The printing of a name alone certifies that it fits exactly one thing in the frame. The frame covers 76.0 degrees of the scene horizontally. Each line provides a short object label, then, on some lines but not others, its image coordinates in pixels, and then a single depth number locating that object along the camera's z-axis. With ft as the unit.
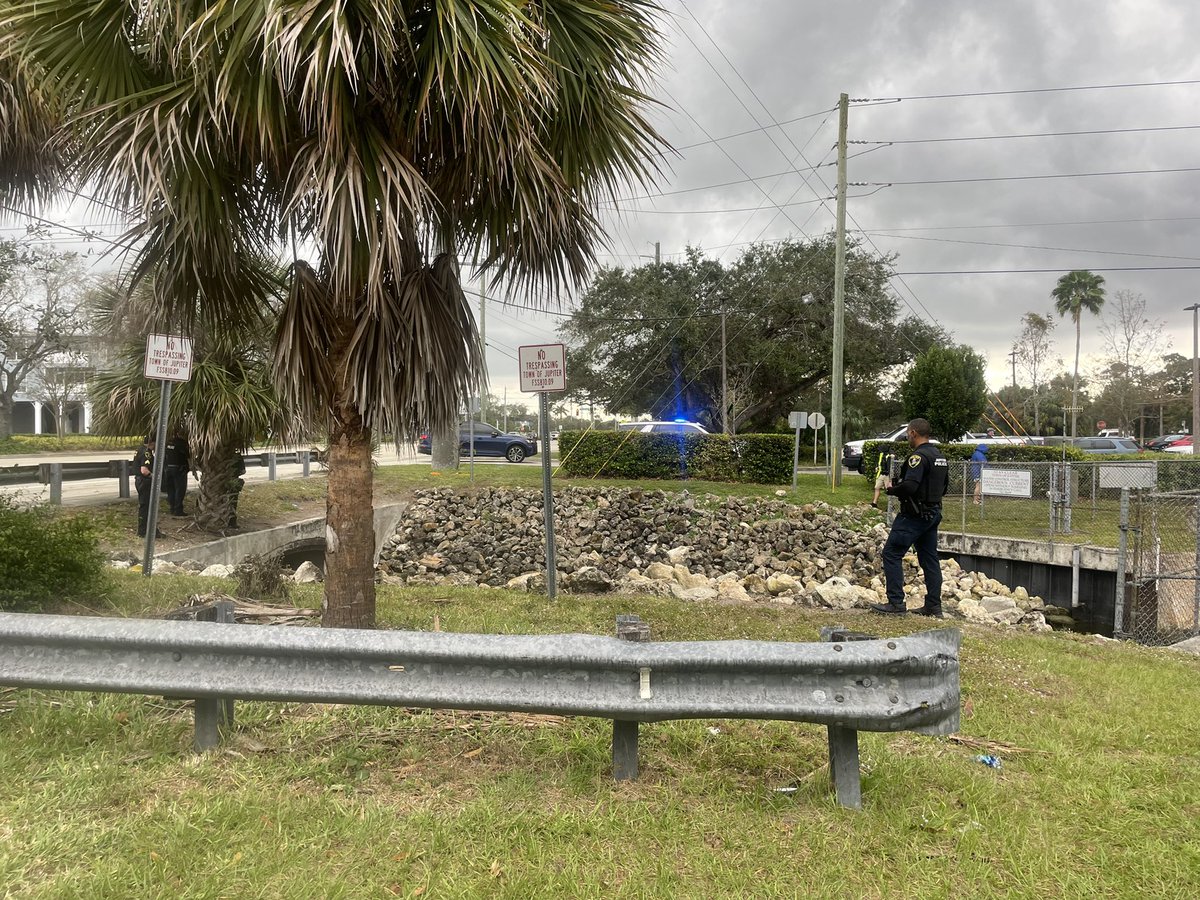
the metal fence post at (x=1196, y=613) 30.07
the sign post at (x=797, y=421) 64.90
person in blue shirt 54.48
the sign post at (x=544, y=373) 28.35
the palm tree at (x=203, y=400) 40.78
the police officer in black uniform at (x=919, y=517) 26.71
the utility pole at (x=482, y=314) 113.02
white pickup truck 89.73
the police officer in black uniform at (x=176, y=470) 43.81
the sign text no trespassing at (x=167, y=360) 26.43
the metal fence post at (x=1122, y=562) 30.53
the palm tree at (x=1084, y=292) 186.70
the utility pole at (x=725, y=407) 110.83
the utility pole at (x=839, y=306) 72.74
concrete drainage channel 39.91
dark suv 100.89
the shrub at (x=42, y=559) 18.53
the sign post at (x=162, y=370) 26.50
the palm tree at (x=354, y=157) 13.82
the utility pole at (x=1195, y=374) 112.37
